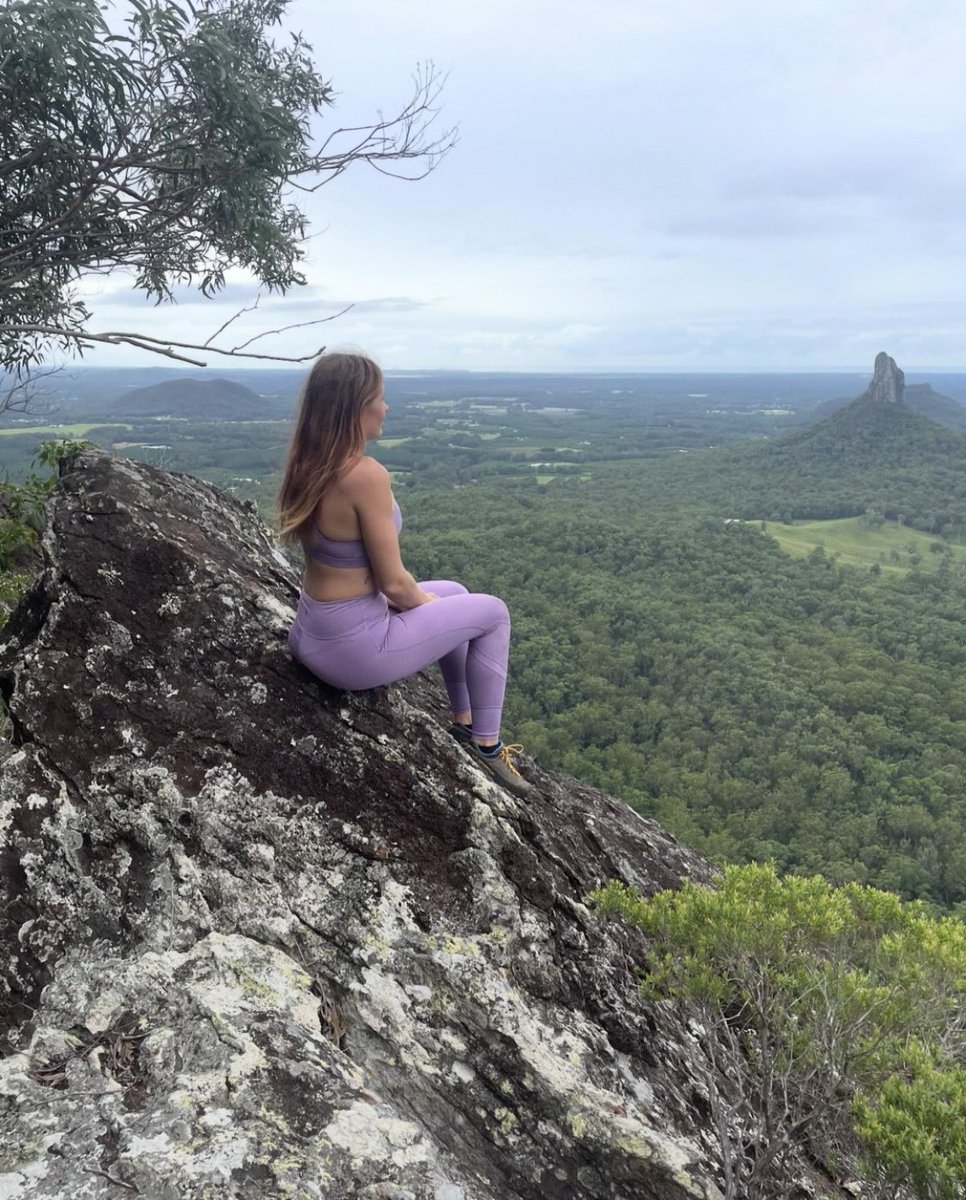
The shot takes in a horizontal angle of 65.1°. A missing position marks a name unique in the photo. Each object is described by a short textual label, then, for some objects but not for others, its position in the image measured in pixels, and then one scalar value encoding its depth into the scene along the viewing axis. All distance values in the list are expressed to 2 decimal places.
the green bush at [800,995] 2.79
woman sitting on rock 3.23
